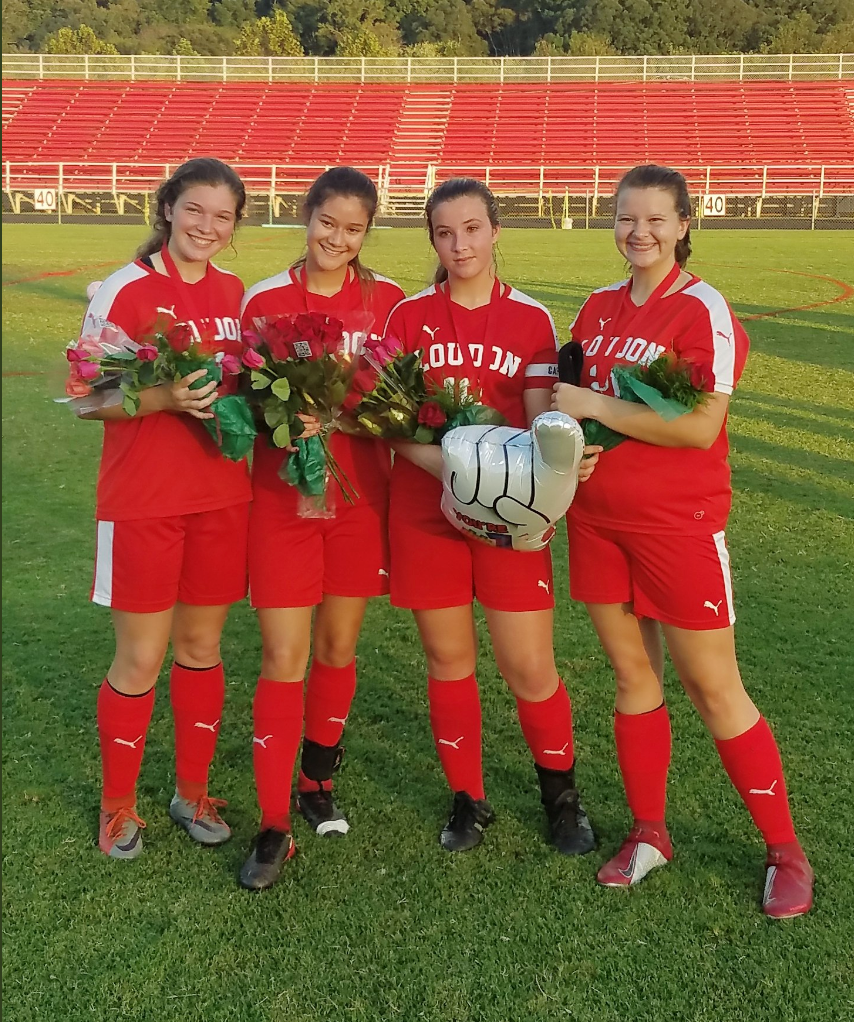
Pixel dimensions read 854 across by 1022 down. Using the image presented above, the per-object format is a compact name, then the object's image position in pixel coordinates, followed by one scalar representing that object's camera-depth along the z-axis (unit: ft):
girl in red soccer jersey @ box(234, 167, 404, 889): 9.21
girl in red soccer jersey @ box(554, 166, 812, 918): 8.26
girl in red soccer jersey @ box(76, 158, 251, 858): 9.04
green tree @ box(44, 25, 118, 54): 168.45
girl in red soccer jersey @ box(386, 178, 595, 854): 8.99
